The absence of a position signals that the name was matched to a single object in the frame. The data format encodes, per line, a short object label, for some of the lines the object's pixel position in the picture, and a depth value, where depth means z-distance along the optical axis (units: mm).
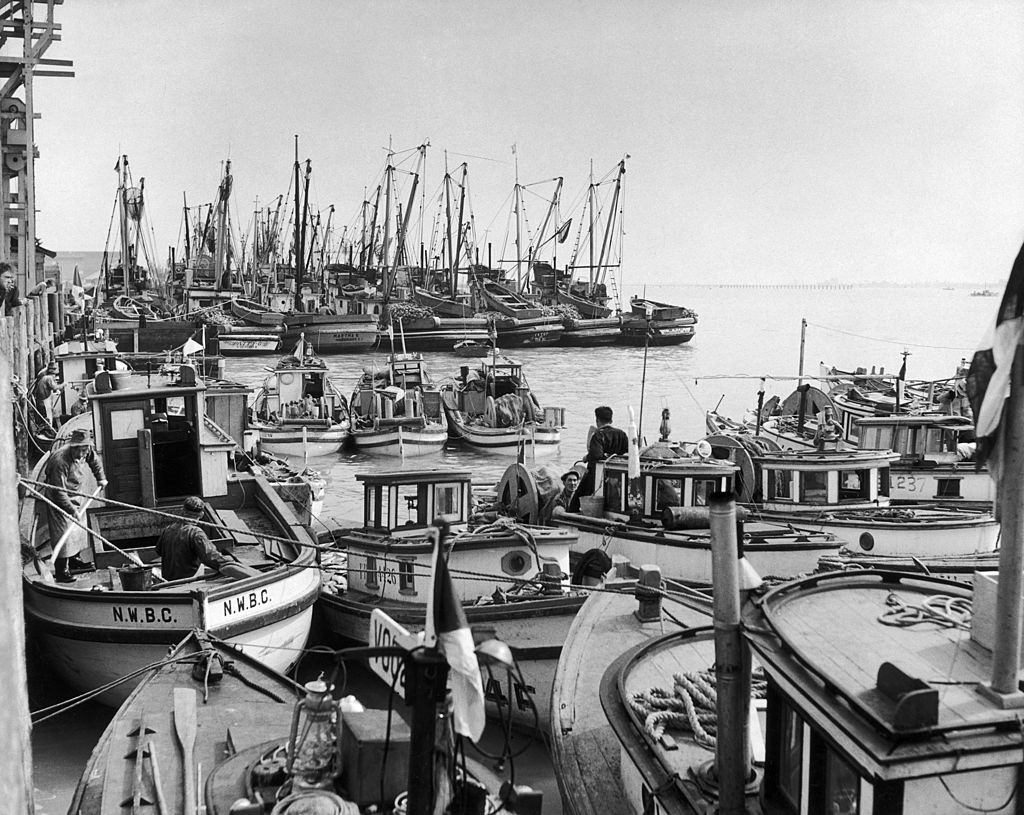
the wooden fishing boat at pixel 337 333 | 71688
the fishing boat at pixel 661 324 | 81062
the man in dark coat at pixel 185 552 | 11953
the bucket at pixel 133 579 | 11766
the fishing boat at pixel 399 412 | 33156
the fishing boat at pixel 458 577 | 11477
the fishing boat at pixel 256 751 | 5414
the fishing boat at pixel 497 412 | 33844
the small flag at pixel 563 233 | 77450
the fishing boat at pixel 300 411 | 32344
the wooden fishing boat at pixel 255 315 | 73250
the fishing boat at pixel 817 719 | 4340
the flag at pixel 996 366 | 4484
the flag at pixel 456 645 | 4711
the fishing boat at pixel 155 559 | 11344
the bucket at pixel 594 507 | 14891
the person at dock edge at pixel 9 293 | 18656
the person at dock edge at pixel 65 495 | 12477
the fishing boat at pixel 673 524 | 13594
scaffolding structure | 26984
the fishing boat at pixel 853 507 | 15258
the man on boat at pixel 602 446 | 15945
